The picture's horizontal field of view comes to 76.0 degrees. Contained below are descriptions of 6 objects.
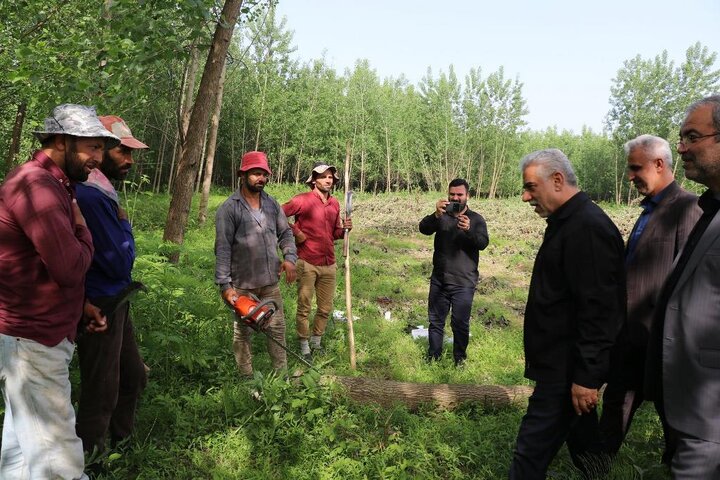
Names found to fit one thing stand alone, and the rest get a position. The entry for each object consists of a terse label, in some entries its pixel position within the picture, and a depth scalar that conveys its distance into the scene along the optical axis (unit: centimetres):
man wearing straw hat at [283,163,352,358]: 580
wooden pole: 526
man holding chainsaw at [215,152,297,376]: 441
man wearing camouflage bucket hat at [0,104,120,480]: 217
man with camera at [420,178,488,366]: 545
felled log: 439
